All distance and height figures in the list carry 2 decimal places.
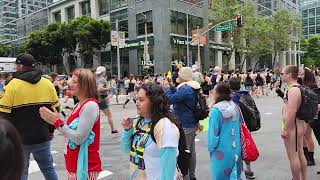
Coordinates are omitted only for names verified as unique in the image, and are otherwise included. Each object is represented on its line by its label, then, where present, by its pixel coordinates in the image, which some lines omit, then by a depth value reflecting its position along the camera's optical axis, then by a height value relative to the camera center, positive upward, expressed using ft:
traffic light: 111.24 +11.42
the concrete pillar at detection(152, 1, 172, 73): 144.54 +9.61
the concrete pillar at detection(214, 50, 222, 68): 180.87 +1.86
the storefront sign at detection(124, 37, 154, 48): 147.26 +8.35
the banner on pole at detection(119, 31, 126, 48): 111.49 +7.22
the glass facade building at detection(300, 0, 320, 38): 363.15 +39.74
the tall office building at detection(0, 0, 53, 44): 260.87 +38.55
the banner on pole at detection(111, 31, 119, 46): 107.04 +7.47
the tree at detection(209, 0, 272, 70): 152.46 +12.82
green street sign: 125.18 +10.85
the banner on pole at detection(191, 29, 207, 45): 130.84 +8.59
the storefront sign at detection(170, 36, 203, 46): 148.05 +8.72
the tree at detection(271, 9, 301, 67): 177.17 +14.81
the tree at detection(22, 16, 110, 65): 153.69 +10.91
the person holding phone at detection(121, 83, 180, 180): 10.03 -1.84
